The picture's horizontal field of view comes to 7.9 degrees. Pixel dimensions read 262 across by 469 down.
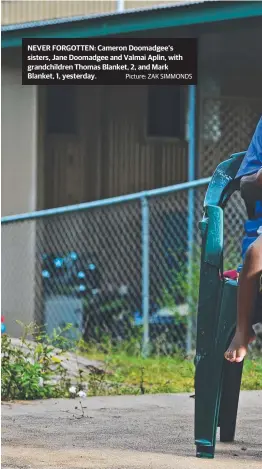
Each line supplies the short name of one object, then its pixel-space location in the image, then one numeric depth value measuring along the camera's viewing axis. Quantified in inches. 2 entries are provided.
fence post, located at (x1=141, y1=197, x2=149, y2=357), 580.2
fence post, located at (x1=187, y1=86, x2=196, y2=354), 532.7
